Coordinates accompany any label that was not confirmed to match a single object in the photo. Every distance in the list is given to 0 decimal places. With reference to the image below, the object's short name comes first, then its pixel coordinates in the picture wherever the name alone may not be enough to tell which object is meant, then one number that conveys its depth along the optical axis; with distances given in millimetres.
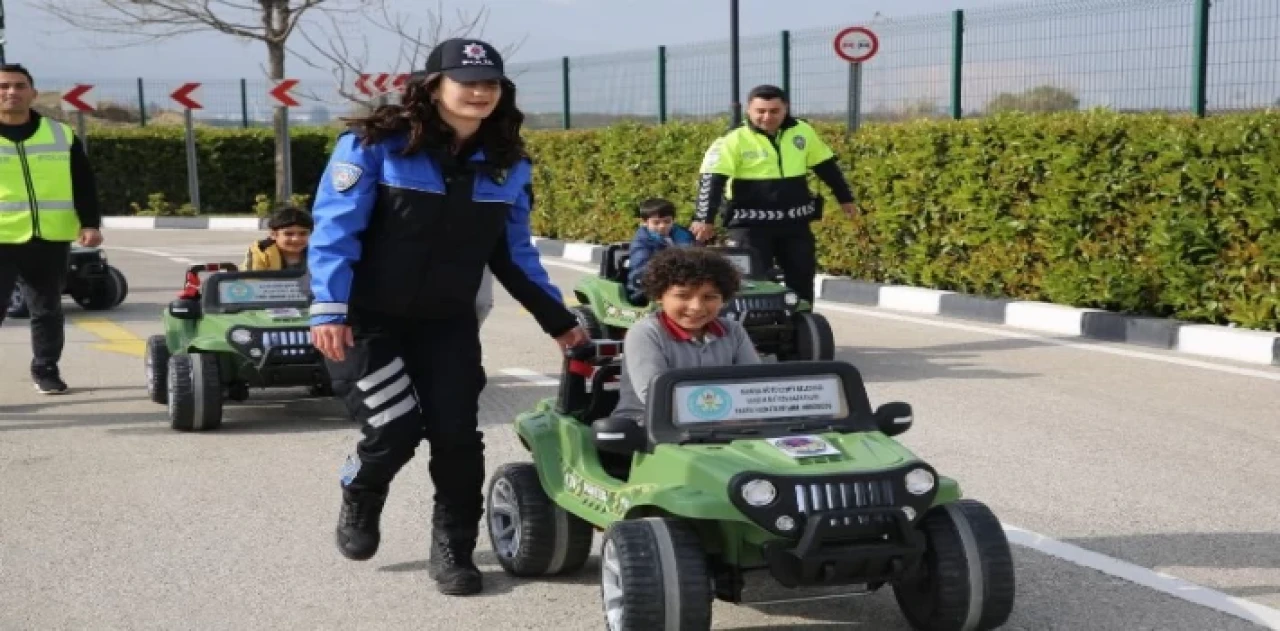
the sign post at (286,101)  29328
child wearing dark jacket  10953
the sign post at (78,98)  28688
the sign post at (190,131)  29328
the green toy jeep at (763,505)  4750
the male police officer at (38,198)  9680
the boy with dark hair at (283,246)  10305
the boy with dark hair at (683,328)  5621
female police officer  5379
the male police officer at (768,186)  11102
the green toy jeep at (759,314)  10562
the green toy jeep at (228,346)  9016
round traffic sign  18641
